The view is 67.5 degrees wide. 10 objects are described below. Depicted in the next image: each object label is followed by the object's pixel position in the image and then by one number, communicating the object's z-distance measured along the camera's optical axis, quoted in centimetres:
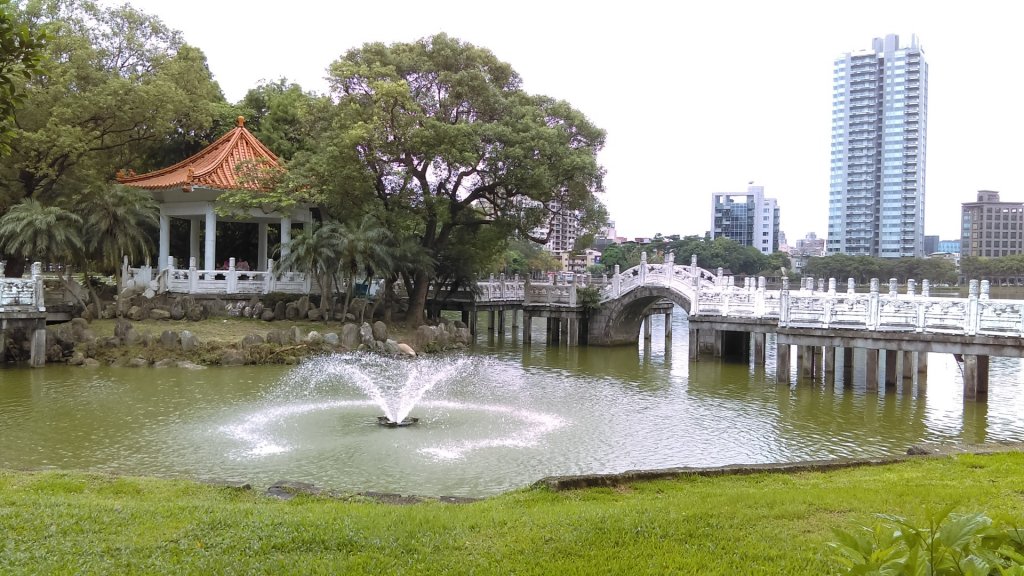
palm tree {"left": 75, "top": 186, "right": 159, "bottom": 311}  2112
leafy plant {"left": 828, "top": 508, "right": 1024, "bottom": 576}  223
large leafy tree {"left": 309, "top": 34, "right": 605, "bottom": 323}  2273
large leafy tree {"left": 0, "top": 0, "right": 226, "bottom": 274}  2191
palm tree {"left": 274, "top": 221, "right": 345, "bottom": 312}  2241
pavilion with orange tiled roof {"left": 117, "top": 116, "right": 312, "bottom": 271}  2411
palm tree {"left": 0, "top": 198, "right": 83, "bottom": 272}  1961
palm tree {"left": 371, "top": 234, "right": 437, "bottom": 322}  2353
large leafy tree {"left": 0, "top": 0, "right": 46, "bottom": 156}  454
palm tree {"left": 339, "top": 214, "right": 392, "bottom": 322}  2230
